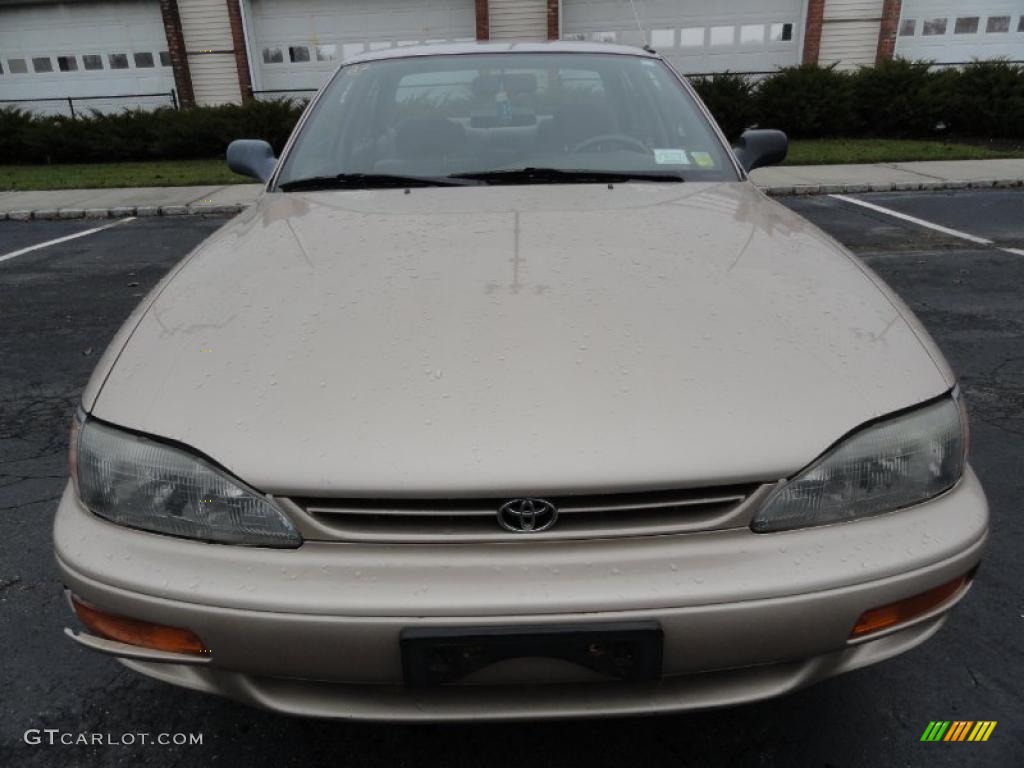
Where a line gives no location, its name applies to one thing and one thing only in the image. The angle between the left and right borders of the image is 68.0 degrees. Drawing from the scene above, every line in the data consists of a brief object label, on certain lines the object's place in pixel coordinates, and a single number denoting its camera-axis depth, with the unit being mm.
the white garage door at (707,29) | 14551
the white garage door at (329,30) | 14711
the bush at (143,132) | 12211
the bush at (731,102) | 12227
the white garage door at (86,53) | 15430
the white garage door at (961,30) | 14414
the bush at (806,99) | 12156
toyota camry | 1223
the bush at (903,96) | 12055
